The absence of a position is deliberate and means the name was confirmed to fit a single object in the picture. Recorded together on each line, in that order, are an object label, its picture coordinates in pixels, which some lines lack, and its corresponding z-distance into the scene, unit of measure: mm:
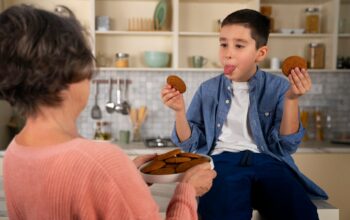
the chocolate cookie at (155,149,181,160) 1119
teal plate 3053
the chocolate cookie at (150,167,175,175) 1023
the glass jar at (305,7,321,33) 3189
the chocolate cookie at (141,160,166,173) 1053
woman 668
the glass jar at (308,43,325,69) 3150
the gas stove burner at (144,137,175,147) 2918
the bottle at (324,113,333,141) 3312
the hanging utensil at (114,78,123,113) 3260
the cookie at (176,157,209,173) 1023
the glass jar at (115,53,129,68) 3090
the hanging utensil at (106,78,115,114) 3246
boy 1232
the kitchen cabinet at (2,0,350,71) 3217
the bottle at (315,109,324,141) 3244
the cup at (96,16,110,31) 3090
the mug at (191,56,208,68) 3134
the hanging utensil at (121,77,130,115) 3266
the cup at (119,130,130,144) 3115
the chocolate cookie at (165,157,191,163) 1080
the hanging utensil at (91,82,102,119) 3223
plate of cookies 1005
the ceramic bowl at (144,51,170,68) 3086
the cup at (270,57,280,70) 3135
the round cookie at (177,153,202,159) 1098
